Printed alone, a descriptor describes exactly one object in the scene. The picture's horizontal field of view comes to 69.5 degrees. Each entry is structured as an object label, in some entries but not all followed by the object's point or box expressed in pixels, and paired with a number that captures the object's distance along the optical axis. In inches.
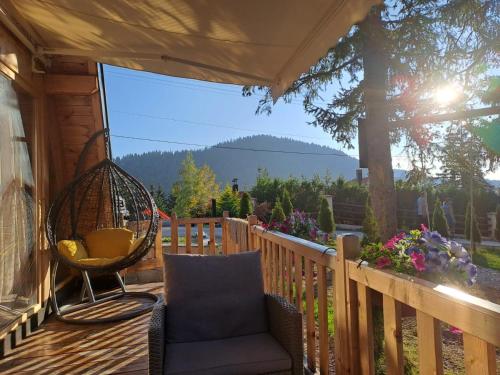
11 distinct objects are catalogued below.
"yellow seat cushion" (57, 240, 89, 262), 131.6
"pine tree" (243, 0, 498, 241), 258.5
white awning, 74.8
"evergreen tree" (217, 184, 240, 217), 427.6
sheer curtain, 104.7
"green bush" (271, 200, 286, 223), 197.9
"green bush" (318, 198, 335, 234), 410.0
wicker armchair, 60.8
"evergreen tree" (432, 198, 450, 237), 453.5
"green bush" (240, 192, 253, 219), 291.9
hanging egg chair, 132.0
